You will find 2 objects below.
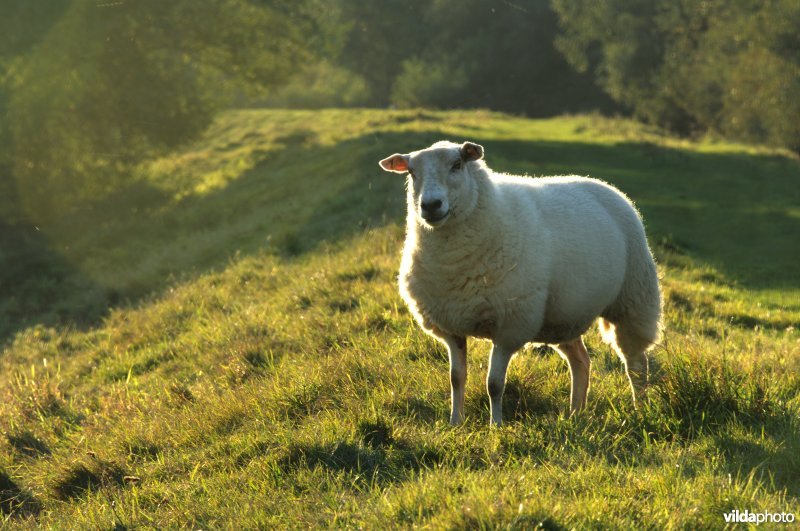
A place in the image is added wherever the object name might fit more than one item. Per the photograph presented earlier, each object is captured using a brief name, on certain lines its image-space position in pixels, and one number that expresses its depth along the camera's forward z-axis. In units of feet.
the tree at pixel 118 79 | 159.43
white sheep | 40.37
